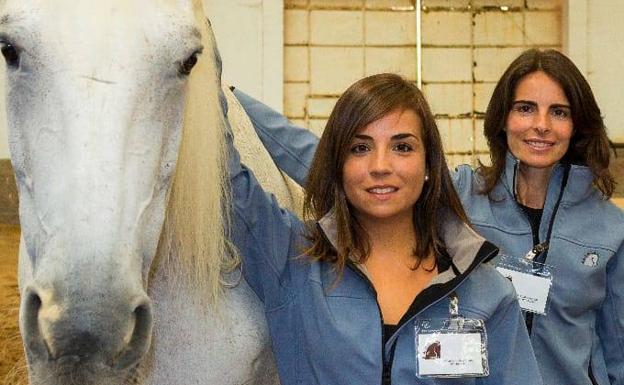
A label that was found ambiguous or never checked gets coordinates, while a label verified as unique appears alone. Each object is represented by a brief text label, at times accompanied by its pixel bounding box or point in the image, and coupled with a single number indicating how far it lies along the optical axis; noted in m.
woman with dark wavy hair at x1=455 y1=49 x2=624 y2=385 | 1.89
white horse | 1.04
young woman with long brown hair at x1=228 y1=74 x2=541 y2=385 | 1.43
